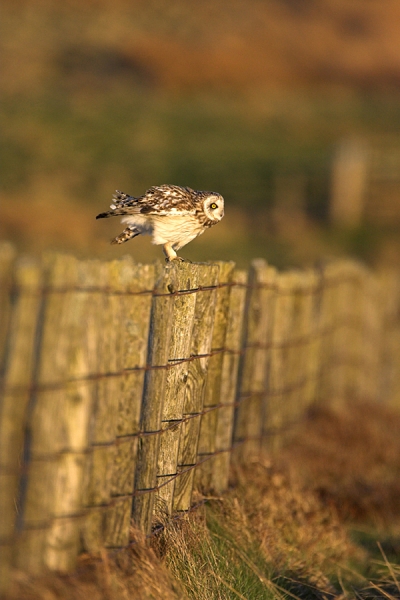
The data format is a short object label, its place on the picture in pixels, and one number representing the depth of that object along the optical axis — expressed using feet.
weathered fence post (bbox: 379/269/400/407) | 85.76
